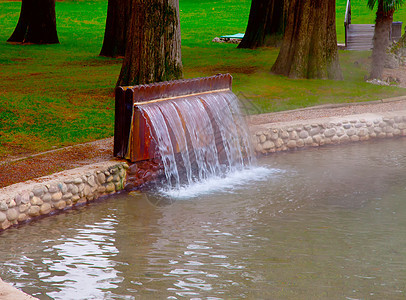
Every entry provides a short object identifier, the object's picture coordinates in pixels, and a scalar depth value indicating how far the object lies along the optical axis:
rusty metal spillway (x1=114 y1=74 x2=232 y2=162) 8.73
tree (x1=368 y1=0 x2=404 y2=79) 16.30
